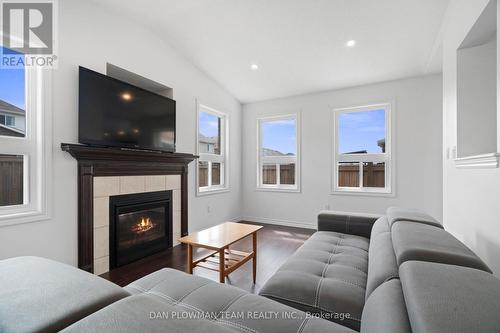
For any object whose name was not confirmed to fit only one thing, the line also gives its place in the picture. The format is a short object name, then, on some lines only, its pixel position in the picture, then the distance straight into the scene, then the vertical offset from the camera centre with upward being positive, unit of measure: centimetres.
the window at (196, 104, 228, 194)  408 +28
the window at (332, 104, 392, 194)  384 +26
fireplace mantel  226 -5
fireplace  257 -75
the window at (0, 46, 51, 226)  193 +19
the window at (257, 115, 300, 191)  458 +24
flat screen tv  230 +58
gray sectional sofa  61 -46
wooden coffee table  199 -69
